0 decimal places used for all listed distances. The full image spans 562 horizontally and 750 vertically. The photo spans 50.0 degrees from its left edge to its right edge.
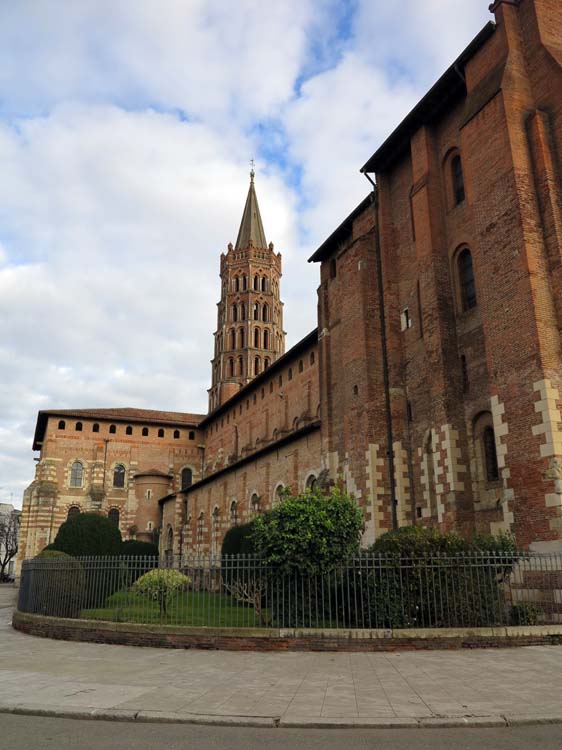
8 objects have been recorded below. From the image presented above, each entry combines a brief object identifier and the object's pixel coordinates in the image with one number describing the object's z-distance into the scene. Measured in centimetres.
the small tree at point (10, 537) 7222
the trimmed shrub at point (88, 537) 2312
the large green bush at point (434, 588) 1151
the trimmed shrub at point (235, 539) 2417
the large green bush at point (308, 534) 1241
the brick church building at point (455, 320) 1457
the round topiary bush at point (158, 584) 1371
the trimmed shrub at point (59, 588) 1405
